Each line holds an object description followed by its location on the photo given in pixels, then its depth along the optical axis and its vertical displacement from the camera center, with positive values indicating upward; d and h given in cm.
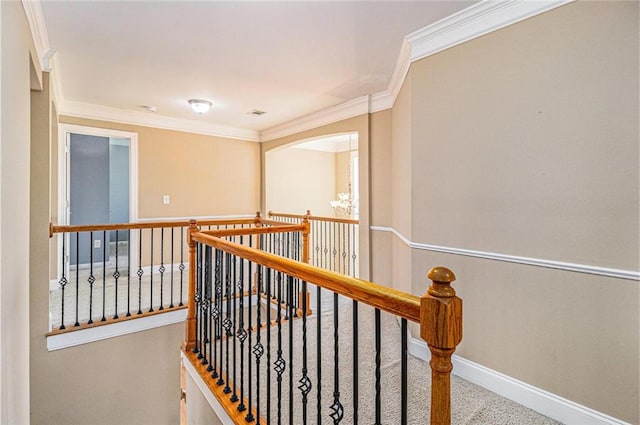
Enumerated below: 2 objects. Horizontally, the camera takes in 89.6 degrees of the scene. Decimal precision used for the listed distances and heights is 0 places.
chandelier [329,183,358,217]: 529 +13
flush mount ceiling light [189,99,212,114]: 382 +129
